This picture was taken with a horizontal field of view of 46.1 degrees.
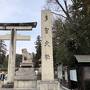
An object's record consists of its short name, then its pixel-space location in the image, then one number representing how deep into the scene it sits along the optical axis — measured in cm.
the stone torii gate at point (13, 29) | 1257
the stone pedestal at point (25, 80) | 955
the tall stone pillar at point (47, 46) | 649
